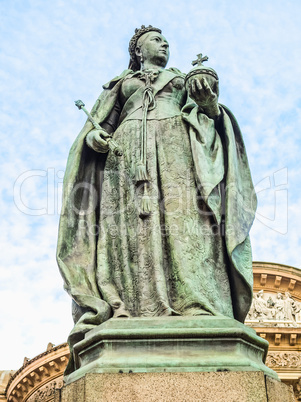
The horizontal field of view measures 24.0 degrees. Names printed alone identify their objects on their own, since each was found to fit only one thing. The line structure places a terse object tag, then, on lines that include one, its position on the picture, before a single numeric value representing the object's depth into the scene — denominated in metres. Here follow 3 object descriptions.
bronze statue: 6.04
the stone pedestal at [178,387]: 4.94
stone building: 30.19
